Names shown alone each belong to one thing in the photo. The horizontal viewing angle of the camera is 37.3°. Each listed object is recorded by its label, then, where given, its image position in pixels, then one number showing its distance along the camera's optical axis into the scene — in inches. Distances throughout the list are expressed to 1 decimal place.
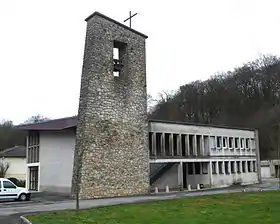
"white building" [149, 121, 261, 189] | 1653.5
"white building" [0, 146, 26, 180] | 2716.5
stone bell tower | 1312.7
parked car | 1210.6
